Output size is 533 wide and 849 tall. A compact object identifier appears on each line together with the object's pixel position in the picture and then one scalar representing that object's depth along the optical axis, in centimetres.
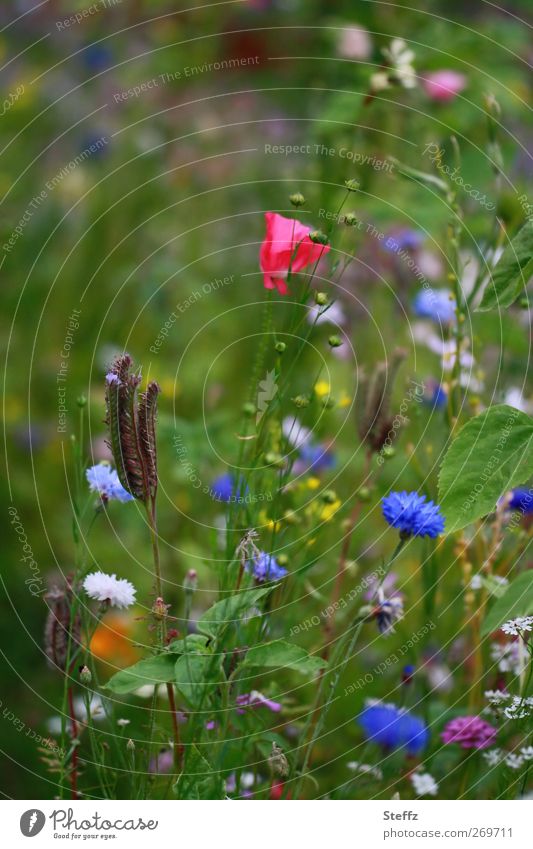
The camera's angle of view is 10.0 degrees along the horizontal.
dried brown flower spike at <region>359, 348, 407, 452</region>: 169
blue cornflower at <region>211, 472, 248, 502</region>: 186
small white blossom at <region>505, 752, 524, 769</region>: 164
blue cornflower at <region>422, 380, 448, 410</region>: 192
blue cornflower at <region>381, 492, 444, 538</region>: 162
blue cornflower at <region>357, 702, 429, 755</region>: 173
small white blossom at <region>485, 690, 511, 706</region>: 164
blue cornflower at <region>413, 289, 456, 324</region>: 193
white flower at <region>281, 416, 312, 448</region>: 183
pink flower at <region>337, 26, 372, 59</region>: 216
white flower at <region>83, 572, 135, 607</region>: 160
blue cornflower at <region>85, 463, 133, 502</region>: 163
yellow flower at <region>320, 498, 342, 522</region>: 176
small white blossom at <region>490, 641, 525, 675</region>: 171
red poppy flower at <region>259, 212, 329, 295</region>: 163
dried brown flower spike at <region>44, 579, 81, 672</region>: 162
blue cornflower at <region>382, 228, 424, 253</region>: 206
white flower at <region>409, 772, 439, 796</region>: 169
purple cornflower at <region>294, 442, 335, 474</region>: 188
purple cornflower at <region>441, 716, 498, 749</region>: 169
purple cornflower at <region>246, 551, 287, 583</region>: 164
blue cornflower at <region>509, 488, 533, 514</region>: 176
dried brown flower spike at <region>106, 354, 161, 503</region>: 157
